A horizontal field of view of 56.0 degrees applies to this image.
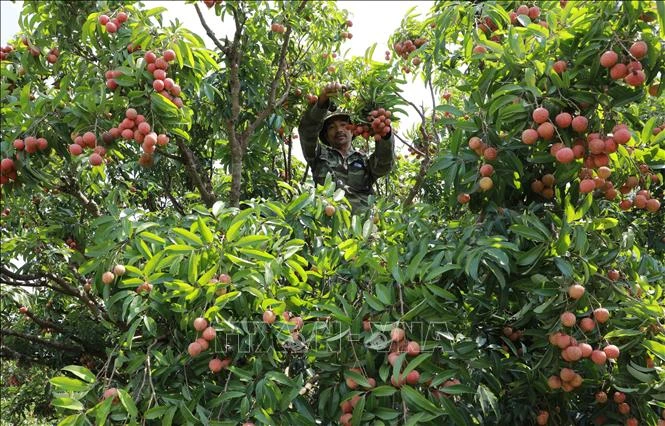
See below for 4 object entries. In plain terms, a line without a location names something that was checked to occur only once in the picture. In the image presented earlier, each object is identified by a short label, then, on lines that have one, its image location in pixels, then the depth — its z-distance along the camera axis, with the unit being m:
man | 3.66
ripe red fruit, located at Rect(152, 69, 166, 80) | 2.40
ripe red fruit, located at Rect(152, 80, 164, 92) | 2.39
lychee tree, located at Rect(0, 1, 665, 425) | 1.92
